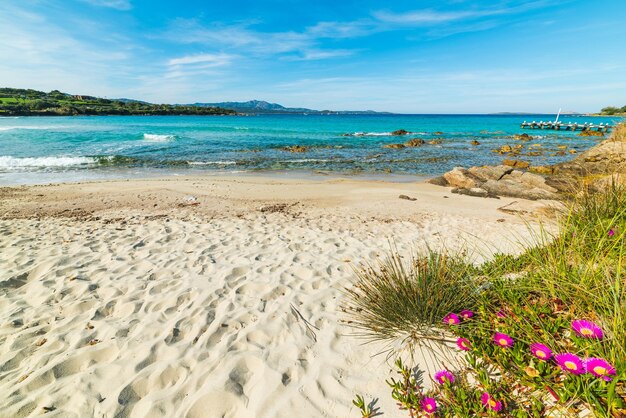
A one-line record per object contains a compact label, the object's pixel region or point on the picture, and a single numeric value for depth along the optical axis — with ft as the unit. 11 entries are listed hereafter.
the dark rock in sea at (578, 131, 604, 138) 142.05
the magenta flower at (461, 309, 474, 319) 9.50
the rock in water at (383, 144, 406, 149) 96.40
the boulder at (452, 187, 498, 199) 38.91
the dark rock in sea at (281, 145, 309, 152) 88.87
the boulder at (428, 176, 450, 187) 46.16
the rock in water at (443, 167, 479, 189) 43.27
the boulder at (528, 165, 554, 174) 56.65
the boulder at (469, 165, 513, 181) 46.24
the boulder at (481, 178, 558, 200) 37.02
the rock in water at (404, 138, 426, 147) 102.63
